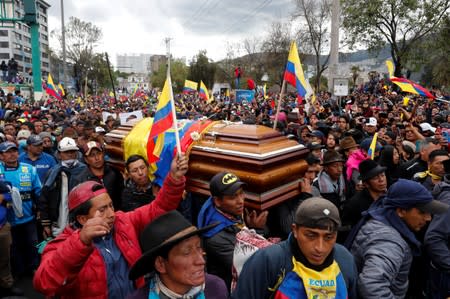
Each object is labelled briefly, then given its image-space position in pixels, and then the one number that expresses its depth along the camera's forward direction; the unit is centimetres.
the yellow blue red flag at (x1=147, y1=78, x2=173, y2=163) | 279
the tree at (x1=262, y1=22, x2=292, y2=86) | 3472
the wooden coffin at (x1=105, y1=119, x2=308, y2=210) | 253
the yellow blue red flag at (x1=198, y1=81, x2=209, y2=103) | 1384
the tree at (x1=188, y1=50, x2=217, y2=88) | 5641
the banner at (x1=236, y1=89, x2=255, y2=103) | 1728
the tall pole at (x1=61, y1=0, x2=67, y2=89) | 2452
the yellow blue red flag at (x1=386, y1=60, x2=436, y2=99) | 679
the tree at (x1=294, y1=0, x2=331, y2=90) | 2922
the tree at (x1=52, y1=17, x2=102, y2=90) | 4409
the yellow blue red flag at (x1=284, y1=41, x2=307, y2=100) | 420
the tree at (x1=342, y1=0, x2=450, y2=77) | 1953
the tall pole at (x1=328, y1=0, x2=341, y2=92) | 1260
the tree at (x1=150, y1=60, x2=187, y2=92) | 6640
